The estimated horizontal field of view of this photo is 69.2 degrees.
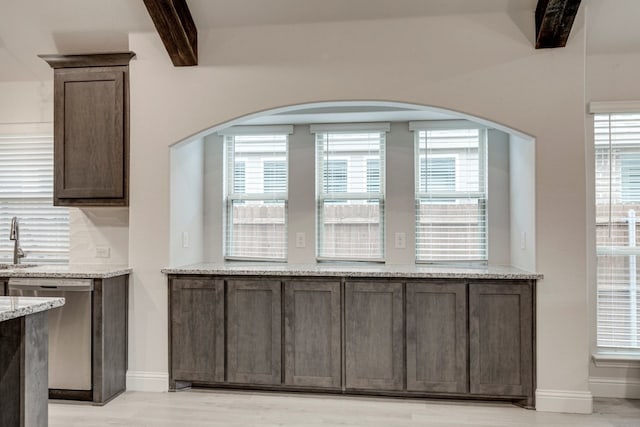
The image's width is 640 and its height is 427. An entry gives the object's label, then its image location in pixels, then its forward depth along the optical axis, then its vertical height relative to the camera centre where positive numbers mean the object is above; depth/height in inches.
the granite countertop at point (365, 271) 127.3 -14.8
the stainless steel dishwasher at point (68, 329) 127.9 -30.3
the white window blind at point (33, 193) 166.4 +9.6
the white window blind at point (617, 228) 141.1 -2.4
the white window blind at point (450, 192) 157.5 +9.7
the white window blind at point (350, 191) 163.0 +10.4
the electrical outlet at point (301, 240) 164.2 -7.1
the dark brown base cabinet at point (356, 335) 127.0 -33.0
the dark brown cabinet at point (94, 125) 142.1 +29.1
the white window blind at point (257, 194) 167.6 +9.4
